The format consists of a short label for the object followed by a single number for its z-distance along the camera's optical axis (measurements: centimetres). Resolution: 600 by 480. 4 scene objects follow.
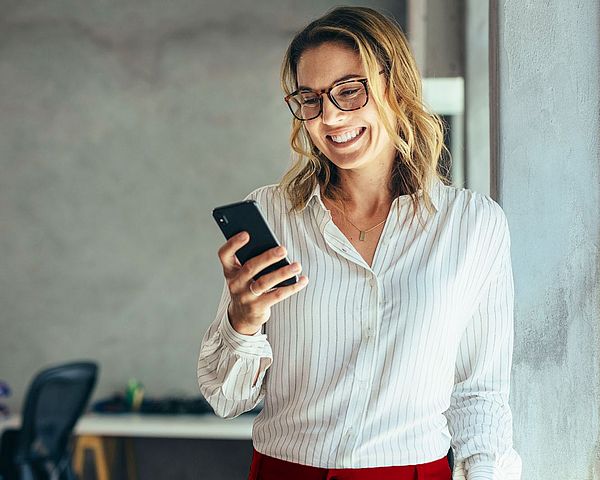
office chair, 388
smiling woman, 135
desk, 437
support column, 164
